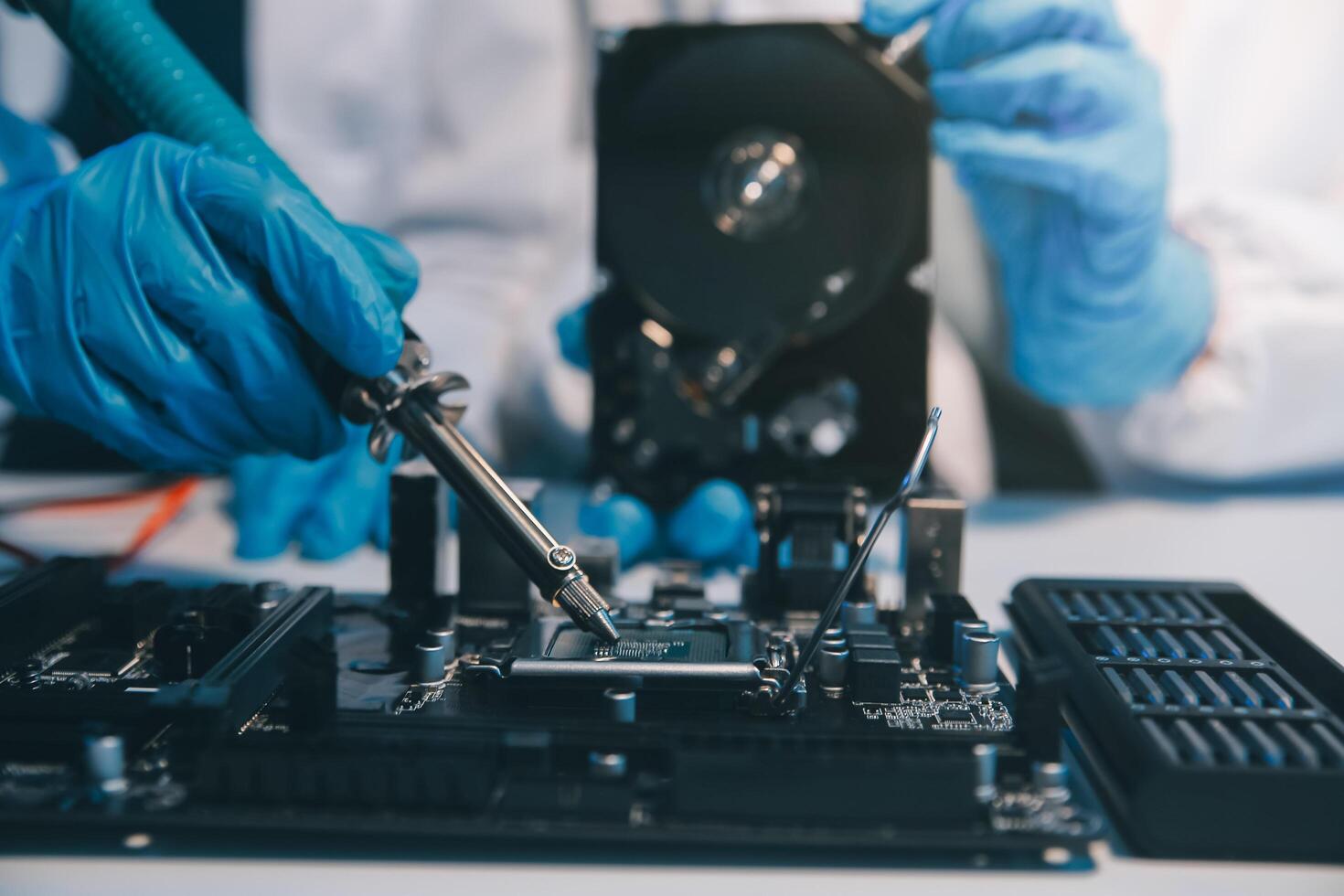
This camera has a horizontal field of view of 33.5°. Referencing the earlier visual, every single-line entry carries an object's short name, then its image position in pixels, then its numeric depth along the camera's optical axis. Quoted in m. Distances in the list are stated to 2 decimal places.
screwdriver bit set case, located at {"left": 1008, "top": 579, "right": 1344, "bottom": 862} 0.46
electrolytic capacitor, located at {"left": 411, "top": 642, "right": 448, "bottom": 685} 0.50
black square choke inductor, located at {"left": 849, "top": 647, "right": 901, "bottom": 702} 0.50
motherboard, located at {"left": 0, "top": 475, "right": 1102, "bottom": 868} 0.46
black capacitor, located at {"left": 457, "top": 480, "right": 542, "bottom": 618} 0.54
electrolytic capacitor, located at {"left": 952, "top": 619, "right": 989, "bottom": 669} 0.51
